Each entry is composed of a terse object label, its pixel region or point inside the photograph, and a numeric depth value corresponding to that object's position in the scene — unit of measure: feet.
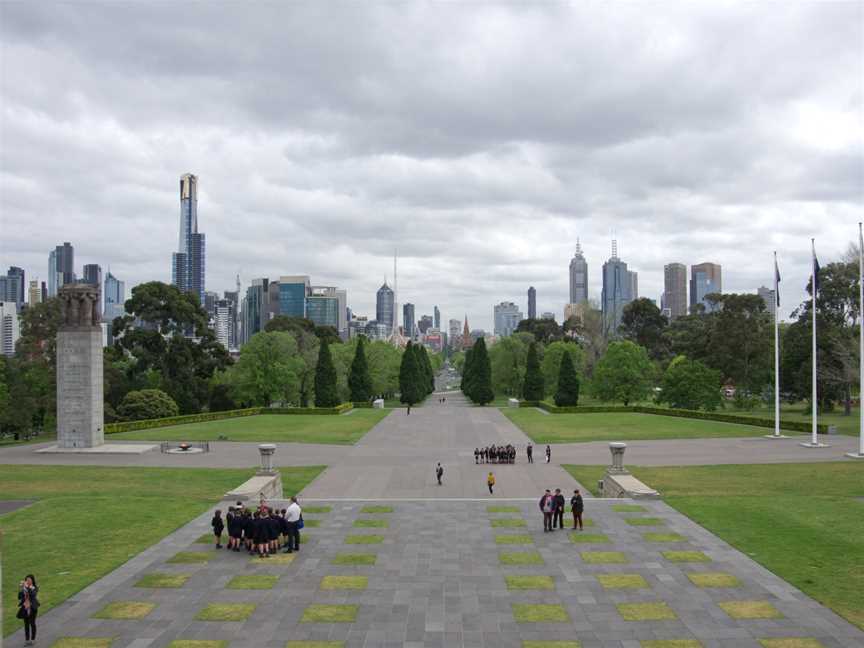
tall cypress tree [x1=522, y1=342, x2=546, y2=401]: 257.14
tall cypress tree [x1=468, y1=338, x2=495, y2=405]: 270.46
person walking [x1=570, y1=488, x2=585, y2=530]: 66.80
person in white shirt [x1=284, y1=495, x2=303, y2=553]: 60.64
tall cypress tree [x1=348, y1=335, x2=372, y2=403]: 259.60
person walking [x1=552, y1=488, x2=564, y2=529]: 66.74
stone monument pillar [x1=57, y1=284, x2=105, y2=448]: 136.26
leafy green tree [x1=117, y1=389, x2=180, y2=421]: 183.73
